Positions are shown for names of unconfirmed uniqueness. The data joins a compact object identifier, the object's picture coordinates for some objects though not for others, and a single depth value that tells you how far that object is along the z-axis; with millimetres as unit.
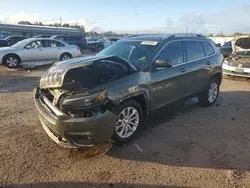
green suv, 2522
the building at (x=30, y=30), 26651
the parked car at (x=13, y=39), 14984
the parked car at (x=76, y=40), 17960
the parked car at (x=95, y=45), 19714
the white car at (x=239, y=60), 7132
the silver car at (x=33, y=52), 9204
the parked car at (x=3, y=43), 12941
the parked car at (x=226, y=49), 13393
